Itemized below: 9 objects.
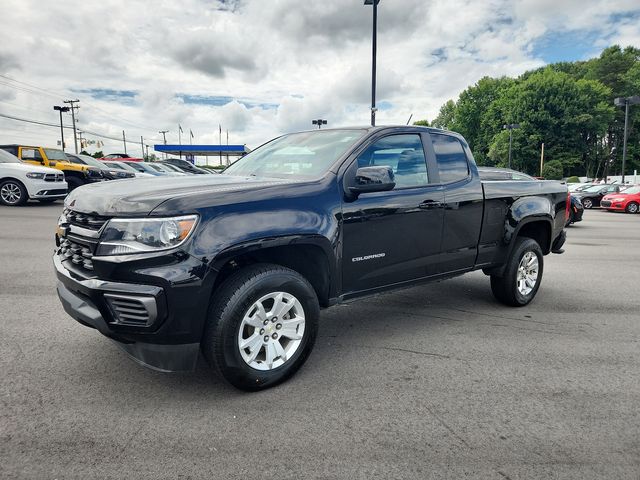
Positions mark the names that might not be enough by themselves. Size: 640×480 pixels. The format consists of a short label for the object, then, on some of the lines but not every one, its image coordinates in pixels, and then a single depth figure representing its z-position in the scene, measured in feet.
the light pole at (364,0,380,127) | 52.65
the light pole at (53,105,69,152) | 177.45
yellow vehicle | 54.19
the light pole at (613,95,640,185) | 99.87
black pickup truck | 8.95
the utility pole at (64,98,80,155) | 207.79
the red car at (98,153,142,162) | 110.00
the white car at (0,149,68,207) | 45.70
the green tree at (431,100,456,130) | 300.20
